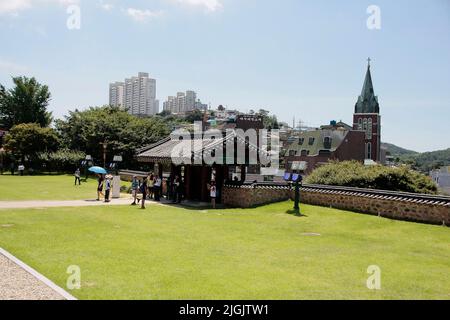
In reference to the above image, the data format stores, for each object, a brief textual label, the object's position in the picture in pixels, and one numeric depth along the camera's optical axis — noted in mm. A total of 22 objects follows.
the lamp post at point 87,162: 41172
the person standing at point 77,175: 36419
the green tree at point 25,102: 65500
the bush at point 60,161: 53000
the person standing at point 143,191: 21869
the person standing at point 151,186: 27134
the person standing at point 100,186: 25028
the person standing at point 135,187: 23341
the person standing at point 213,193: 23016
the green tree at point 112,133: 50625
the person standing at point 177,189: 24953
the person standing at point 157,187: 26016
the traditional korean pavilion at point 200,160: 24156
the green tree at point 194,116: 152988
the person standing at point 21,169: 48425
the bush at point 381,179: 27344
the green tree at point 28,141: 53375
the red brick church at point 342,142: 76875
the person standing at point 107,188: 24328
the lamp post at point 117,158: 32303
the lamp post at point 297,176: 21391
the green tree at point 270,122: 133212
